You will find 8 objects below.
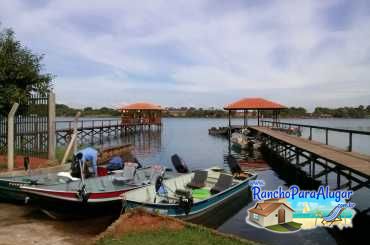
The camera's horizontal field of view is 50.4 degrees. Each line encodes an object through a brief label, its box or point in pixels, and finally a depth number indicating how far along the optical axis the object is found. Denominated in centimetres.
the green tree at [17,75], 1622
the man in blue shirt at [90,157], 1172
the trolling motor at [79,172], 980
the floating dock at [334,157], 1111
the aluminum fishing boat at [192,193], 966
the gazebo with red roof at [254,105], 4198
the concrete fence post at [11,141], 1324
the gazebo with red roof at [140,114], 6081
